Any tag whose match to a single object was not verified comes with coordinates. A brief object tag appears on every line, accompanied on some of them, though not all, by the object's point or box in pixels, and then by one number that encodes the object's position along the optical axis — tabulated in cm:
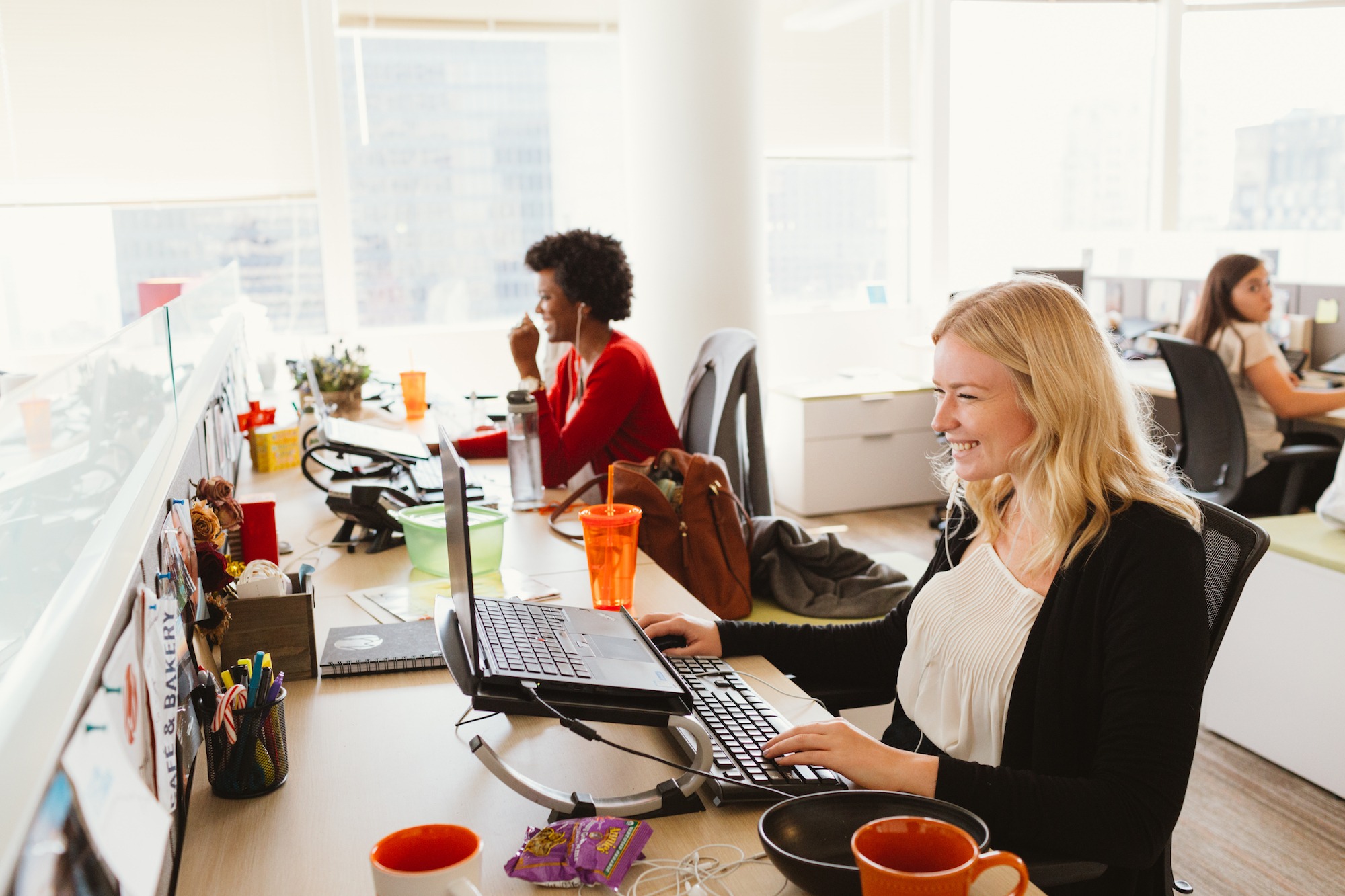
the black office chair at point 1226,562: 122
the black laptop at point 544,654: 109
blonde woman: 108
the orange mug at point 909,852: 79
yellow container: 288
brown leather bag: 205
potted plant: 364
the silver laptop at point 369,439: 267
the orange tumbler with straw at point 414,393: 356
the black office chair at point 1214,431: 338
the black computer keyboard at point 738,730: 112
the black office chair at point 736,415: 276
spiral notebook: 146
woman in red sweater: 272
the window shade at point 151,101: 456
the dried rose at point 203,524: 144
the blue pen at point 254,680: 113
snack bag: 96
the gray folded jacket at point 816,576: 218
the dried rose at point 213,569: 139
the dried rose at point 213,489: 160
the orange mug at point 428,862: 80
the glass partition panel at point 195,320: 183
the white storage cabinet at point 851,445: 488
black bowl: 90
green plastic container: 186
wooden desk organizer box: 139
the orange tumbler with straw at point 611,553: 165
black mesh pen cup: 112
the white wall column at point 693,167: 446
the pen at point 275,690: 114
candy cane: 110
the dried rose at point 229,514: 163
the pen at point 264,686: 113
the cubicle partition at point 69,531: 64
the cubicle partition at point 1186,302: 431
